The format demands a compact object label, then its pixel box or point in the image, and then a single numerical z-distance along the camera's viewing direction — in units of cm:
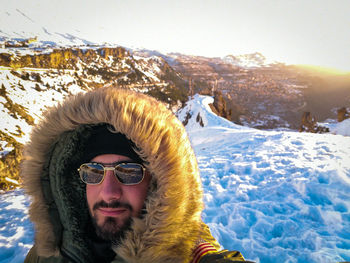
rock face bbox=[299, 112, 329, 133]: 2290
